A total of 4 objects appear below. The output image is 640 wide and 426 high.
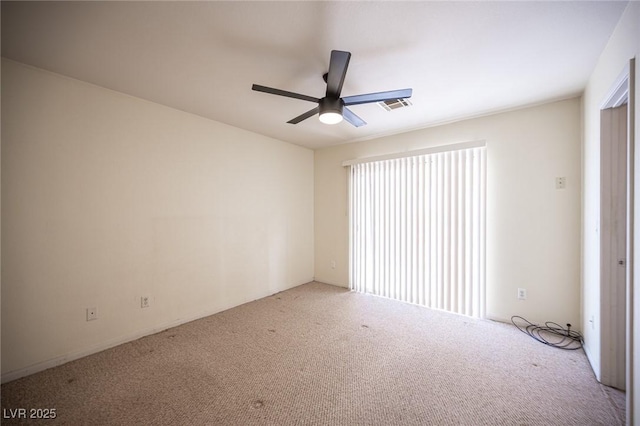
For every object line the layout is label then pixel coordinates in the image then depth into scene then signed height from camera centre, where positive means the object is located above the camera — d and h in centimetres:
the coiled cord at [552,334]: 250 -132
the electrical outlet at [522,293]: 289 -96
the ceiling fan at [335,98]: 179 +90
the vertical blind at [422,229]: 316 -25
